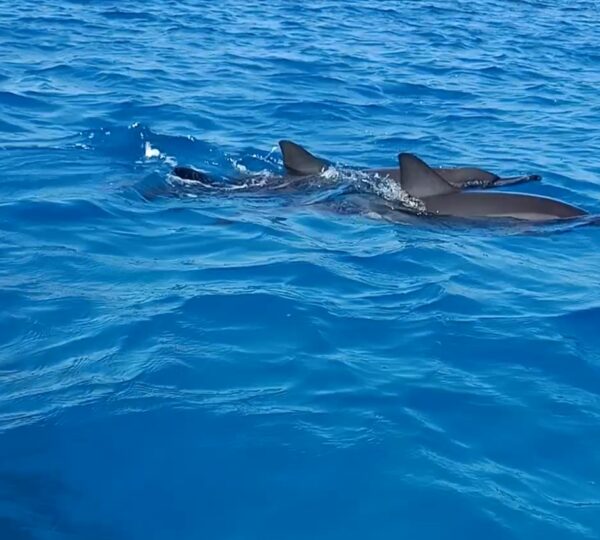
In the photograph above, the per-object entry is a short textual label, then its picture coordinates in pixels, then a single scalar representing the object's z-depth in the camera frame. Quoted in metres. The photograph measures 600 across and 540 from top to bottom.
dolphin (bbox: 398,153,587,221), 9.42
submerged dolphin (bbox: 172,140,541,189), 10.25
